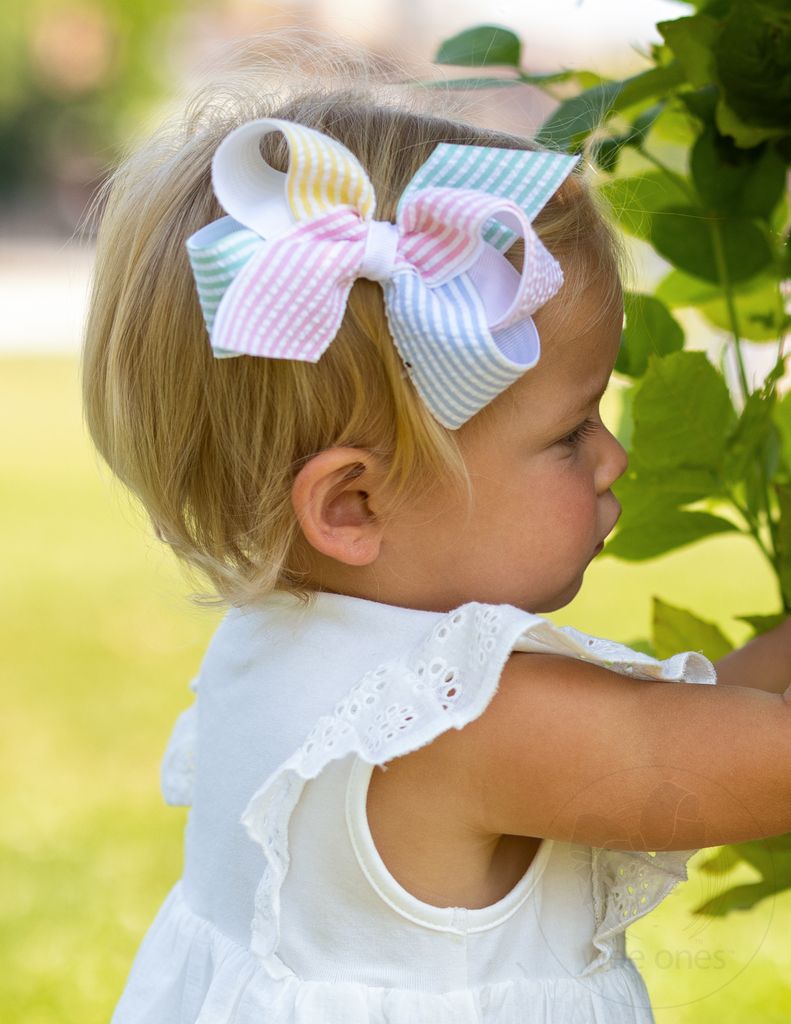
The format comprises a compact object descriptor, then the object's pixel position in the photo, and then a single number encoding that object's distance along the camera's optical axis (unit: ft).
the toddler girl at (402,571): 3.87
